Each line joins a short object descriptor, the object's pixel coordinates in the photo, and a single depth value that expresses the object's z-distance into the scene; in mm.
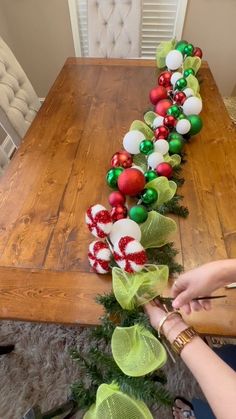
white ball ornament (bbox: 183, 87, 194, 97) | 1140
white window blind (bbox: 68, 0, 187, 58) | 1940
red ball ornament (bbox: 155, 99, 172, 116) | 1111
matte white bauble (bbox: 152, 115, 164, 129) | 1048
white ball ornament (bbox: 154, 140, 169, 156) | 949
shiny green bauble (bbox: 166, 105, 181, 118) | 1065
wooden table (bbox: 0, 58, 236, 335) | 669
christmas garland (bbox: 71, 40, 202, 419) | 542
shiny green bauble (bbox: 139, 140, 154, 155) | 937
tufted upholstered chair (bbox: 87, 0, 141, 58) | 1614
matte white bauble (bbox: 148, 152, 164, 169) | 904
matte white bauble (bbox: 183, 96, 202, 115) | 1085
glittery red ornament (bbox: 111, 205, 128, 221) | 756
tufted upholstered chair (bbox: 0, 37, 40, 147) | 1244
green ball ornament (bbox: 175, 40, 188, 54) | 1359
